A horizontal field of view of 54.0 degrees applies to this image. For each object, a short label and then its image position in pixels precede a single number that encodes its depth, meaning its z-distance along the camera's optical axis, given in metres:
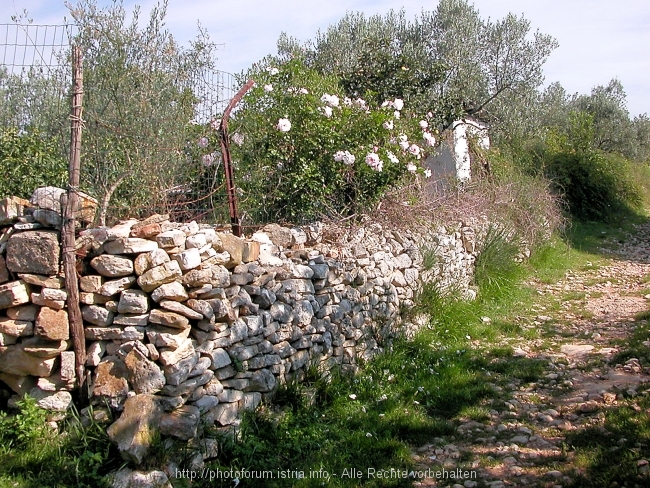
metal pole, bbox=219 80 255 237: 5.88
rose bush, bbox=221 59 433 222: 6.90
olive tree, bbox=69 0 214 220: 5.60
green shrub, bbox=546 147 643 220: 17.81
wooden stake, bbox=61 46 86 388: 4.34
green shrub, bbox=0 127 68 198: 5.58
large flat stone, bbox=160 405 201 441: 4.08
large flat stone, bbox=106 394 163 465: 3.88
